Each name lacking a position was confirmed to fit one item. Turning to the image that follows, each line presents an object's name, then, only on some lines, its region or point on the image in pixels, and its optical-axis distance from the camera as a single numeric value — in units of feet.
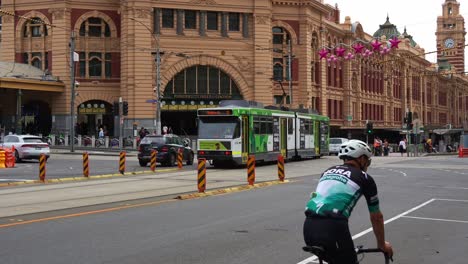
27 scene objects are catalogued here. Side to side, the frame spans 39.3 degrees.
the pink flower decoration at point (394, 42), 100.58
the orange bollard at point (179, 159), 99.74
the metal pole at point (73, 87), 147.23
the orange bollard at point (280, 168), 73.41
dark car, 106.11
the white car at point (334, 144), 173.17
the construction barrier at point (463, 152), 179.69
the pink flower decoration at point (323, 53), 130.72
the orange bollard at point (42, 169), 70.84
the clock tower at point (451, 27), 476.46
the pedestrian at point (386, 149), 186.19
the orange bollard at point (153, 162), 91.56
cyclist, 16.52
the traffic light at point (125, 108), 143.23
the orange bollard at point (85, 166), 78.20
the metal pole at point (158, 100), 152.66
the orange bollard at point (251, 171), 66.71
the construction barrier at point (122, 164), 84.79
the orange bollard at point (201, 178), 59.52
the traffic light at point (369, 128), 169.99
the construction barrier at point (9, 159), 99.52
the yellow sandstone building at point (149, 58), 192.54
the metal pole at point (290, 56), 186.18
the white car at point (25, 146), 113.19
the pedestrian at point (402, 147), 185.84
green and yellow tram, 99.55
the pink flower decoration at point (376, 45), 104.60
